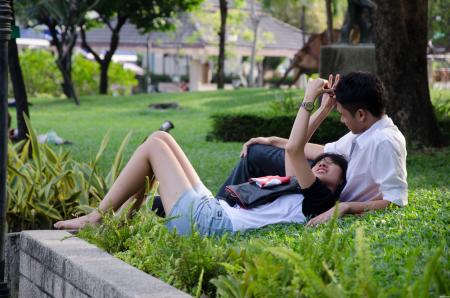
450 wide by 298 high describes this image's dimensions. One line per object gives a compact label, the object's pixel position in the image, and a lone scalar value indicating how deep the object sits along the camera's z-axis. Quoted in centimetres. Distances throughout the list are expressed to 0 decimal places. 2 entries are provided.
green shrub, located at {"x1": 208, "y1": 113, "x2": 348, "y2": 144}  1191
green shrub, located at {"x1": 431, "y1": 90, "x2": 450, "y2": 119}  1191
